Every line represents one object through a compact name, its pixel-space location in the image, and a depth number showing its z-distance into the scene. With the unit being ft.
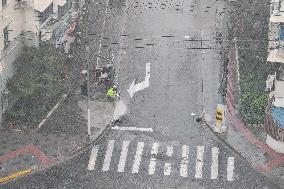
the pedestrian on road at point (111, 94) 200.64
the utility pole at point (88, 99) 186.09
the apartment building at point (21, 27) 187.42
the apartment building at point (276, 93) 179.52
